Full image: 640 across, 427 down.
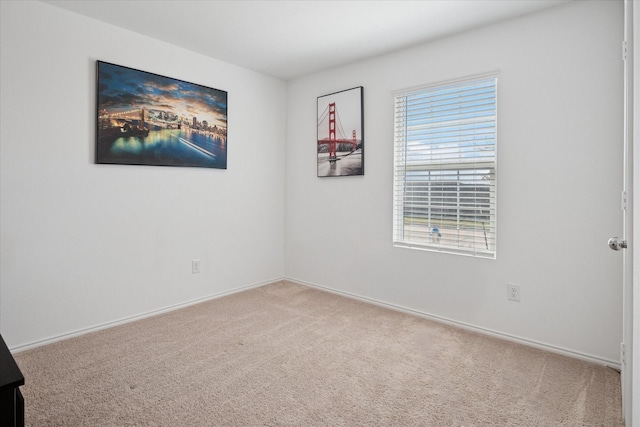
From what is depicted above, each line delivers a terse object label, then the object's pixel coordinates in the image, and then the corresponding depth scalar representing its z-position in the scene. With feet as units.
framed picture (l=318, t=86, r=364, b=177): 11.68
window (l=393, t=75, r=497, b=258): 9.18
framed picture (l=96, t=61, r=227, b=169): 9.31
